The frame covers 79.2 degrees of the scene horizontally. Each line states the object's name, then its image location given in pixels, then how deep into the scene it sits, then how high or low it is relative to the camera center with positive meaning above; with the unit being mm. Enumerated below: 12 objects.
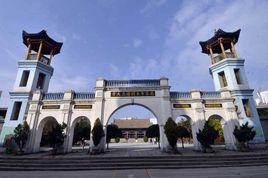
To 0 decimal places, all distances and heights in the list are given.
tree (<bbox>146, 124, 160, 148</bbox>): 27238 +1708
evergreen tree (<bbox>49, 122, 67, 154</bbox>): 14477 +502
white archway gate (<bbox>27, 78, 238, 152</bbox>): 16500 +3834
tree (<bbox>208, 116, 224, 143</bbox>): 29078 +2816
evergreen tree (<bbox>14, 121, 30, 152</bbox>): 15150 +834
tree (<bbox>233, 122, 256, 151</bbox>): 14758 +566
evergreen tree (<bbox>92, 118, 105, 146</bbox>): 14883 +822
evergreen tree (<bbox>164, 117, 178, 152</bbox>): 14383 +630
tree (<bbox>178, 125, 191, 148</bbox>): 24144 +1203
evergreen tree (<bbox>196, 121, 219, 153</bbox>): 14383 +427
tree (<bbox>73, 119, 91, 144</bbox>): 25078 +1426
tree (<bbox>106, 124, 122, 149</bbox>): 25125 +1605
